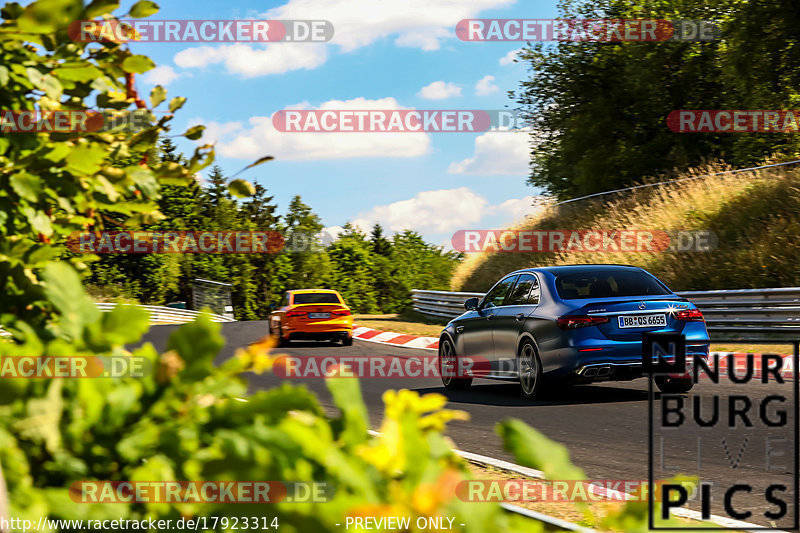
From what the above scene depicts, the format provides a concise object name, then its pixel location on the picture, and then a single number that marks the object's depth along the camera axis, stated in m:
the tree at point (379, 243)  107.81
